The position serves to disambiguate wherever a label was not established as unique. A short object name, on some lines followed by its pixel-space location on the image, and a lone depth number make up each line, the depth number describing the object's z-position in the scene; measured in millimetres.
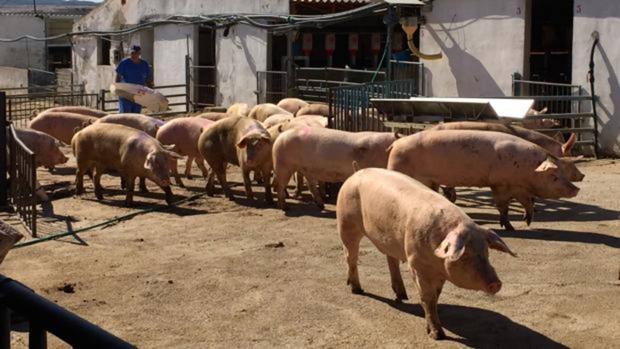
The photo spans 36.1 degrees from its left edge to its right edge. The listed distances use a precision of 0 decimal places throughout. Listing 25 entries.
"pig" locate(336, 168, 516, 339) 4934
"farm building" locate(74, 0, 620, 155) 13984
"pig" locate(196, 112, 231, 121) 14007
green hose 8520
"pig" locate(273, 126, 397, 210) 9602
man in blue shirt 16703
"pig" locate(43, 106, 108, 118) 15297
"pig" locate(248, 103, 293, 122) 14422
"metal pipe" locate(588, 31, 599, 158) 13773
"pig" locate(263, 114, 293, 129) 12594
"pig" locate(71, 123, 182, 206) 10859
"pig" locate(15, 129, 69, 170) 12633
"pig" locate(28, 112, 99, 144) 14633
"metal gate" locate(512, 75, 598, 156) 13336
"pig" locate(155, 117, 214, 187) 12703
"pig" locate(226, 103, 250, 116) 15544
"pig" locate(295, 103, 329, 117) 13977
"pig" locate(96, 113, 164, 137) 13523
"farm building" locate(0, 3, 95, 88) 35125
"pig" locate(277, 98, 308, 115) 15688
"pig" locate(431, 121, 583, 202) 9969
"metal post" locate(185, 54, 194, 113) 21812
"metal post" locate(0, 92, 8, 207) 9992
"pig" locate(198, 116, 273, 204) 10938
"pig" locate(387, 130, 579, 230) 8484
